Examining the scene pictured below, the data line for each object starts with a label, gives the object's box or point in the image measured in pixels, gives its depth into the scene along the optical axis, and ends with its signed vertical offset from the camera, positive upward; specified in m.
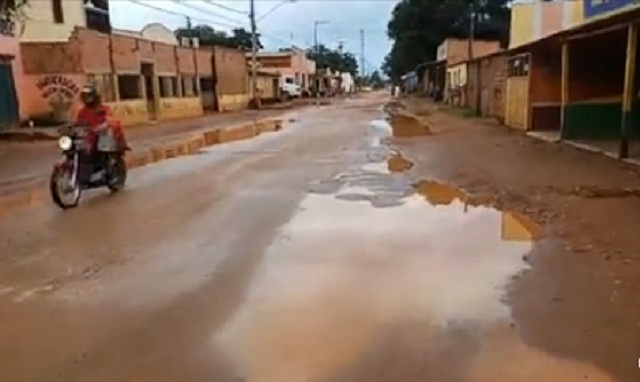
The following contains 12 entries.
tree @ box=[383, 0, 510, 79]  68.38 +3.74
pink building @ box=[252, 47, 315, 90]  91.00 +0.33
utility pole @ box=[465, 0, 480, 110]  39.34 +1.62
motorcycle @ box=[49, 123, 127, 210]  10.59 -1.48
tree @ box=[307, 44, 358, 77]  127.56 +1.05
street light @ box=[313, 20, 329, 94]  104.06 -1.19
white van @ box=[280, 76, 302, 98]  78.00 -2.45
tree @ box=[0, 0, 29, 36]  21.84 +2.01
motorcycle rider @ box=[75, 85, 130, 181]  11.41 -0.74
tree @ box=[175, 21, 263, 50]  104.04 +4.85
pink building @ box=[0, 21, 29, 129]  27.86 -0.32
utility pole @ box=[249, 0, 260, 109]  54.33 +0.36
